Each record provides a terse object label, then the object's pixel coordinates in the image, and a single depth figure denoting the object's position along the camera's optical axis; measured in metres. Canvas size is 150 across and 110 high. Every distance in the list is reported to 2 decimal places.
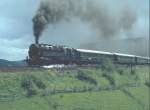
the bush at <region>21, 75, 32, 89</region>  29.86
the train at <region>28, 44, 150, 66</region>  42.53
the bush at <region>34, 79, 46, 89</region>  30.98
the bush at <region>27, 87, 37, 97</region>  29.10
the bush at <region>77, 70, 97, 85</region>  37.00
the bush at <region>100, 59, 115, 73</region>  43.72
